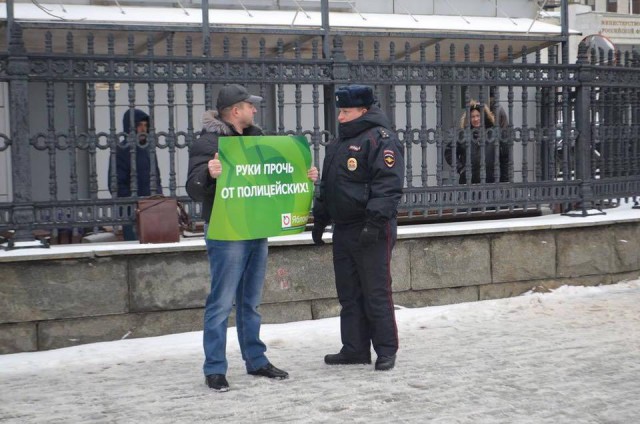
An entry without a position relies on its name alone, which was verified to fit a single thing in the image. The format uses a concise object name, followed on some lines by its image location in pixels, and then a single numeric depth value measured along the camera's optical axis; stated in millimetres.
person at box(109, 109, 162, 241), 8430
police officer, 6973
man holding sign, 6625
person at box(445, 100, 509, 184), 9828
